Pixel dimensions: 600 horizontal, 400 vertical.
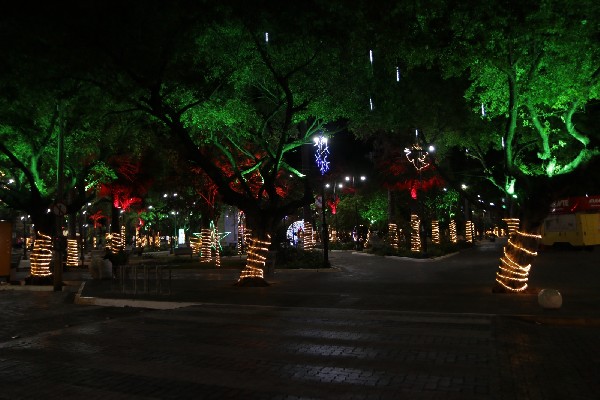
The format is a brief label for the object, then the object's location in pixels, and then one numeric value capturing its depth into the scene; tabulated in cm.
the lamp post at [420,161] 3769
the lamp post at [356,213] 5292
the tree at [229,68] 1764
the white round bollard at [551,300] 1327
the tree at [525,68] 1433
